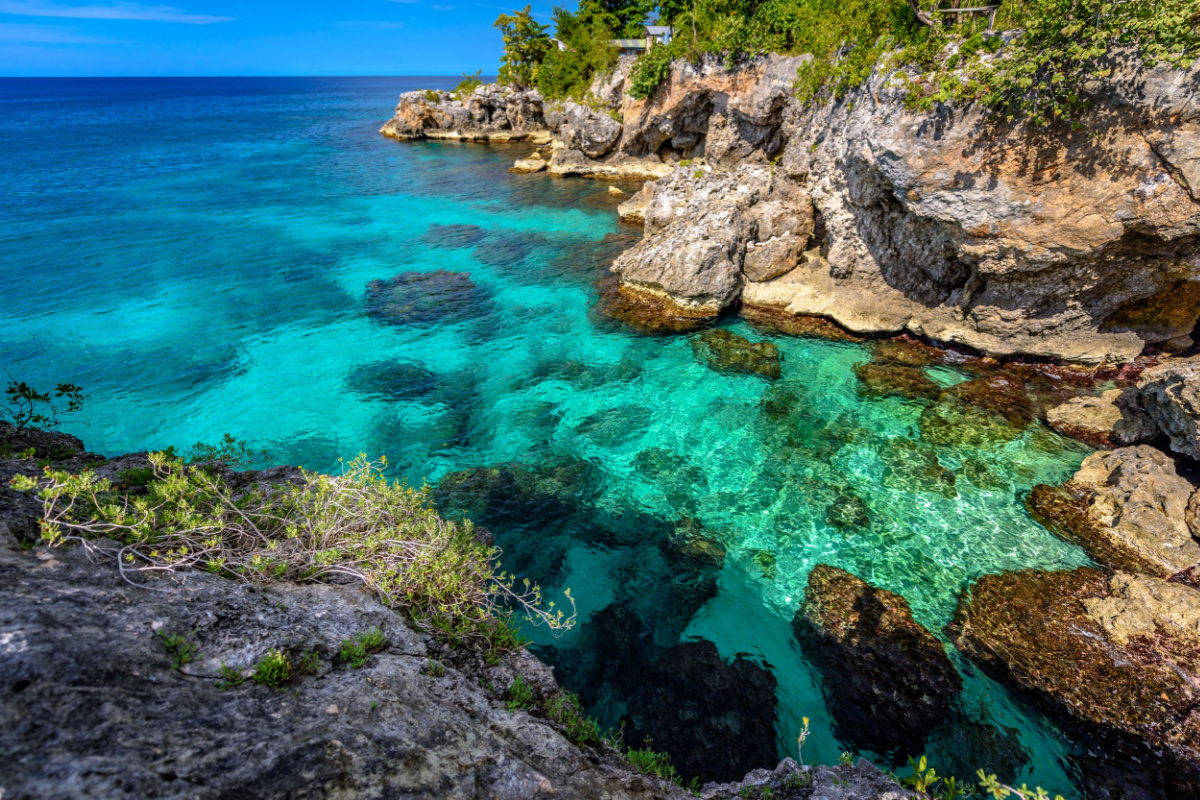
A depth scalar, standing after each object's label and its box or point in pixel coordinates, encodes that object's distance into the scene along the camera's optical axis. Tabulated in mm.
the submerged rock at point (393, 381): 15656
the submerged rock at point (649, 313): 18891
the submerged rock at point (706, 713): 7371
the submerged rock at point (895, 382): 14766
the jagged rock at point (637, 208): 29875
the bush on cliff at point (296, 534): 5082
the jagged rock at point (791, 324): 17844
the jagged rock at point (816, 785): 4910
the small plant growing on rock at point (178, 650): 3997
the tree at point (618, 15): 41812
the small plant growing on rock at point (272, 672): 4148
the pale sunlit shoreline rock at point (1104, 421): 12211
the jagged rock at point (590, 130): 39781
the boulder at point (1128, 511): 9672
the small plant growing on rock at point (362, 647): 4762
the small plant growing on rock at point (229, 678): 3986
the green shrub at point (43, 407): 13977
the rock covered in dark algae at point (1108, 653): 7277
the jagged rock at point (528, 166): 42438
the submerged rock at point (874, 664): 7770
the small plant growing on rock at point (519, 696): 5402
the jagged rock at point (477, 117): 59000
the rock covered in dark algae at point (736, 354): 16375
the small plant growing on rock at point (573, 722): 5387
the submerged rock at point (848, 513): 10969
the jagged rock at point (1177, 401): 10656
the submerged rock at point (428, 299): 19969
